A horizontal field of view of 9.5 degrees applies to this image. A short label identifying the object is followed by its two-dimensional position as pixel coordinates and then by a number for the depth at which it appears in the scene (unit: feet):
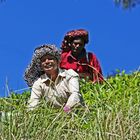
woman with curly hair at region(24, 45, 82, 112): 23.55
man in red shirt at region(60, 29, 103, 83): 34.96
